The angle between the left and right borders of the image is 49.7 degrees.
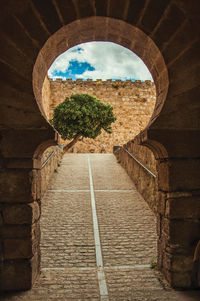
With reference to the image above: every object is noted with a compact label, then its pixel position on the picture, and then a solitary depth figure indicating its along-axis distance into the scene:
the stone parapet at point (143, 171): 6.39
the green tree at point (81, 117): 13.28
